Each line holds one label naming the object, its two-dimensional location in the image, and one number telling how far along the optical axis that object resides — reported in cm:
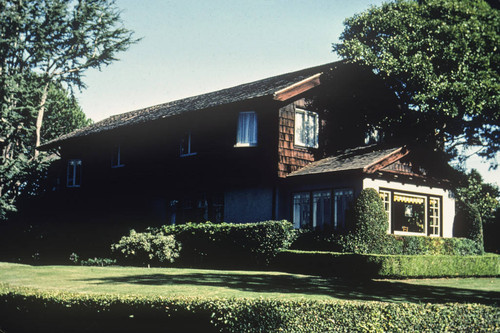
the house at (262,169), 2405
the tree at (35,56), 3425
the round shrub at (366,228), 2100
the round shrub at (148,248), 2252
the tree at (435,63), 2058
